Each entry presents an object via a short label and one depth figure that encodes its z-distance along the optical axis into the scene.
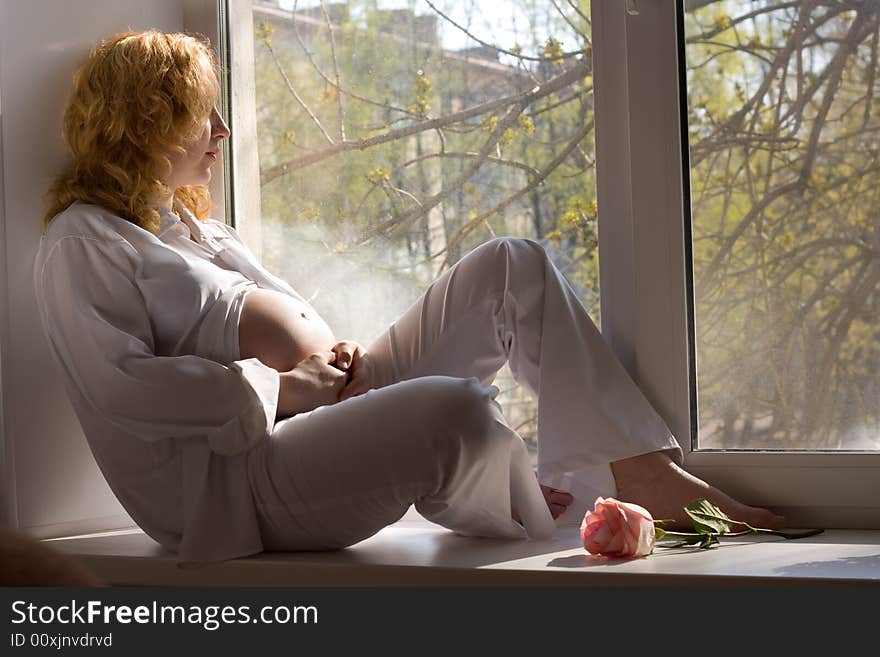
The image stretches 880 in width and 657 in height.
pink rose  1.45
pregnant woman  1.51
